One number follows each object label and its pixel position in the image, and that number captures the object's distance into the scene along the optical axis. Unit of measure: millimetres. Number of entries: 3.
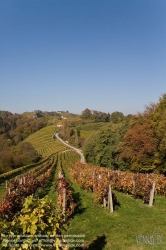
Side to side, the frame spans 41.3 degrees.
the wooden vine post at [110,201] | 11430
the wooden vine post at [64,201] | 10479
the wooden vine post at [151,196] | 12680
